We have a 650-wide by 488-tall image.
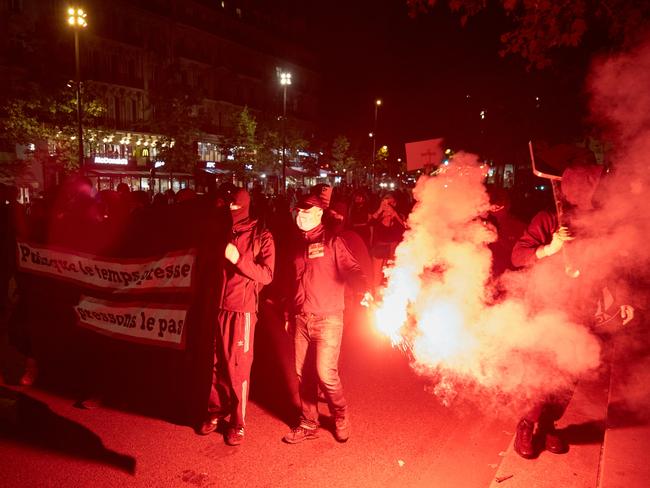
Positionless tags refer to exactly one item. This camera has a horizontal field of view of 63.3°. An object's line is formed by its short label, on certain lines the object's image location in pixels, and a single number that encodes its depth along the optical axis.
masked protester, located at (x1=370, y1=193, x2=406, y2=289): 9.99
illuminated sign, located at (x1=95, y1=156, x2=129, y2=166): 36.60
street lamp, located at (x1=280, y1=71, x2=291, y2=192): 30.47
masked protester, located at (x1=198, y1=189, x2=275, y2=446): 4.25
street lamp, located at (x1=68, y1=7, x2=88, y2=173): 19.59
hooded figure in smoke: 3.78
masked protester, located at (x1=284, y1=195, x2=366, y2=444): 4.34
